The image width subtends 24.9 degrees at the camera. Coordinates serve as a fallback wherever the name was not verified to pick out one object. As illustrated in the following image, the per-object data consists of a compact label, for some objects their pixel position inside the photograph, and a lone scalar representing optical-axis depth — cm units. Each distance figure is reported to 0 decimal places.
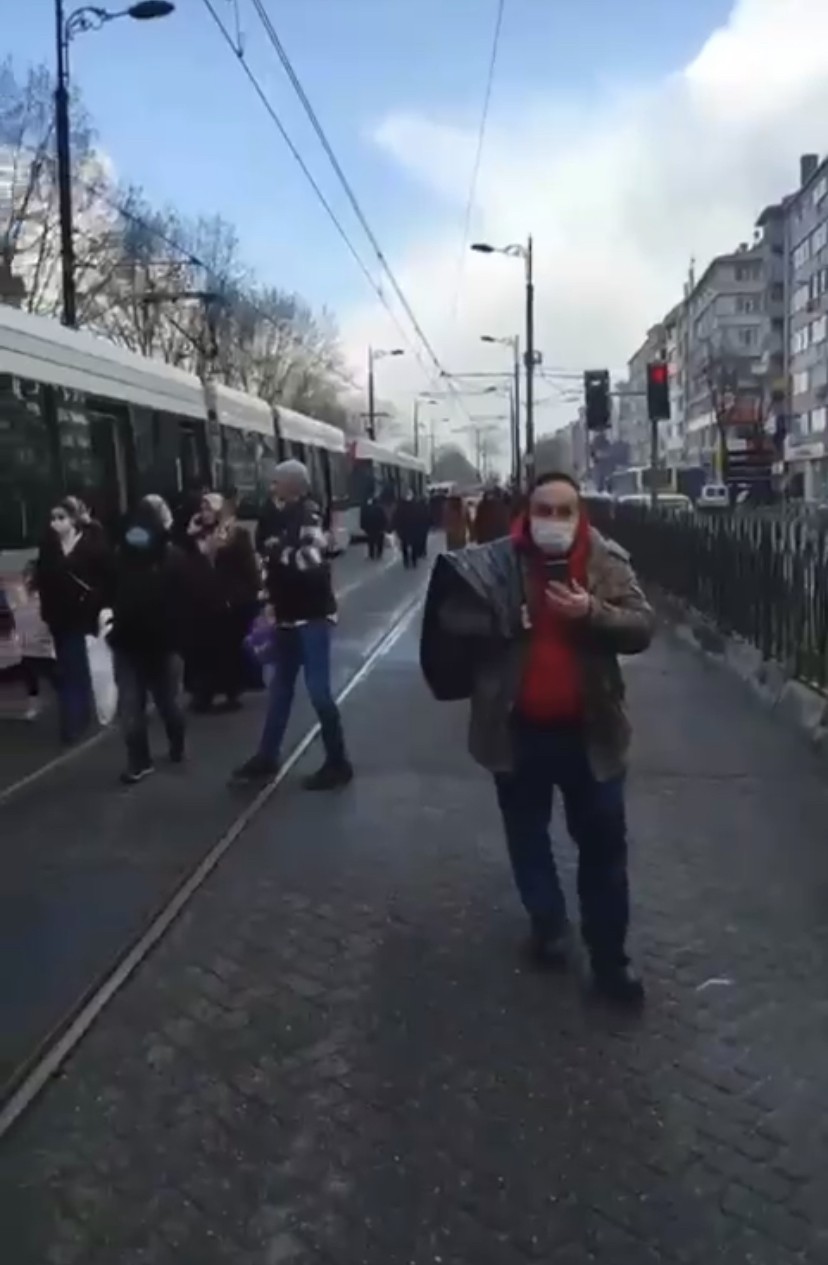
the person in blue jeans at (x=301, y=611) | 1059
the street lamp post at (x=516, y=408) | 7462
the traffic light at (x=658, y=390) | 2984
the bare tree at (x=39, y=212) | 3969
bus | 8744
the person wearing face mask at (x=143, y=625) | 1104
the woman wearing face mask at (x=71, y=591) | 1305
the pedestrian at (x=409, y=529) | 4166
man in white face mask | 628
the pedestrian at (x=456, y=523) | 3047
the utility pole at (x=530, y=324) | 5106
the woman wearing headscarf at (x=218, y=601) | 1430
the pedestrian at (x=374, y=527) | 4744
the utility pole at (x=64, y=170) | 2558
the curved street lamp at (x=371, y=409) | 8962
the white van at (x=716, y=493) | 7025
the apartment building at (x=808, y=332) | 9906
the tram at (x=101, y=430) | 1441
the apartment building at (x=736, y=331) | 12378
